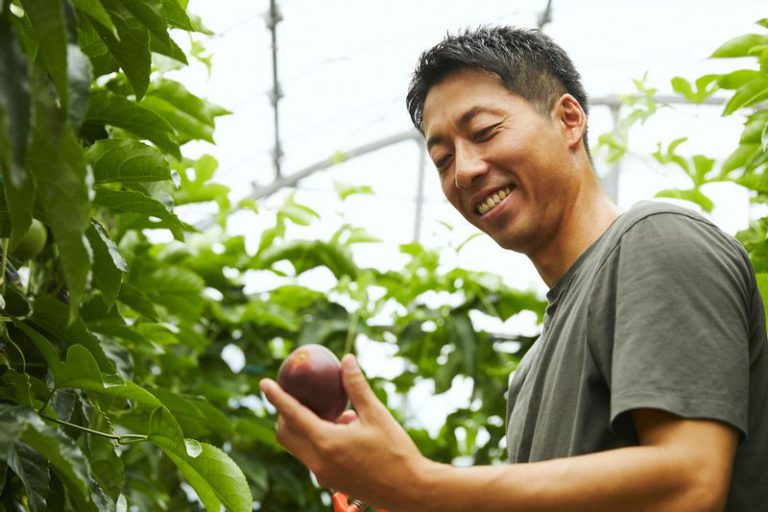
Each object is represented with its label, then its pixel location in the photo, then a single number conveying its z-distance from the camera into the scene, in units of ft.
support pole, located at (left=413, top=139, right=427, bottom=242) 25.18
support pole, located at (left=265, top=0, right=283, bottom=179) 18.78
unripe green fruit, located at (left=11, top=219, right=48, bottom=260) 4.89
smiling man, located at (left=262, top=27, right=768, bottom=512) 3.23
